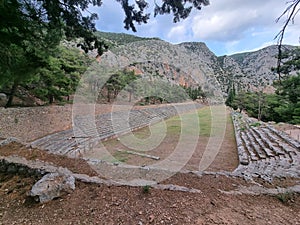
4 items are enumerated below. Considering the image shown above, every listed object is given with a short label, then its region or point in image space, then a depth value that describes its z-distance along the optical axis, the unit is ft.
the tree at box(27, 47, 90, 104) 36.24
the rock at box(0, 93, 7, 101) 36.23
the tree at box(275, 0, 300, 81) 5.85
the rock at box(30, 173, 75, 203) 8.27
